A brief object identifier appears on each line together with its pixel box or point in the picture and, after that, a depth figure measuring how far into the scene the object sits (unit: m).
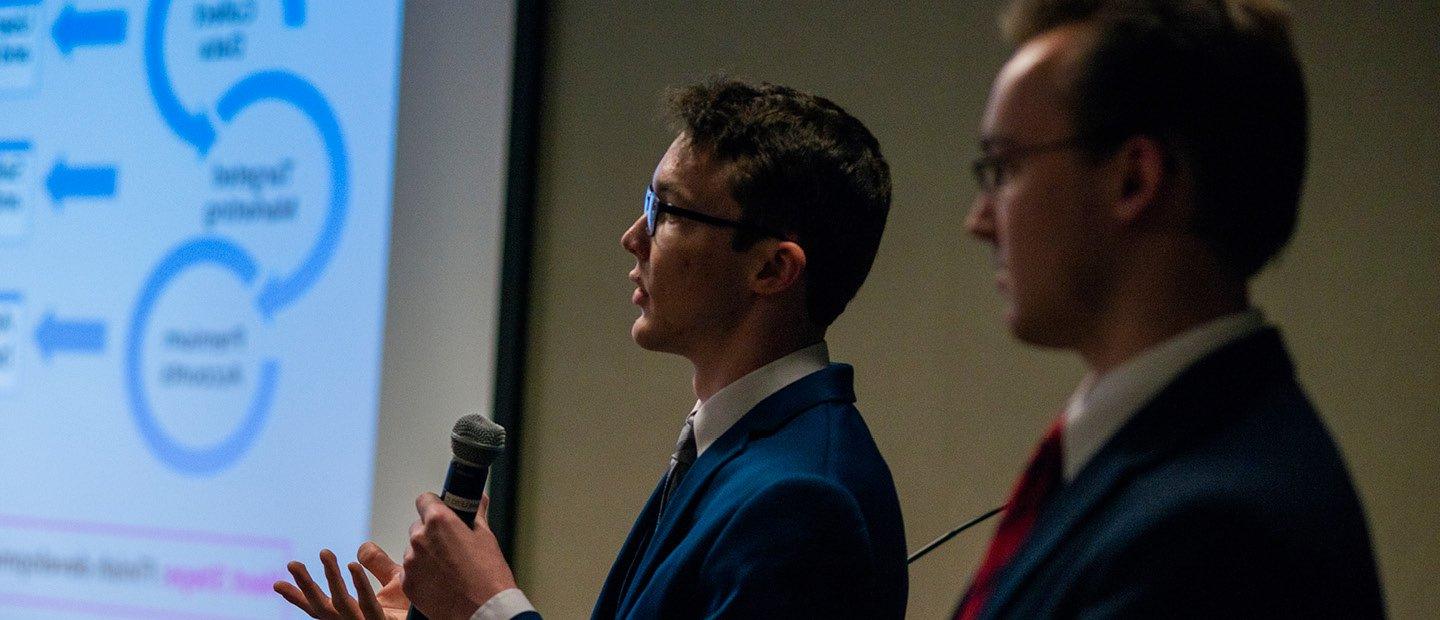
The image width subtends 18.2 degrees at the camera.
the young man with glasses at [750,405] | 3.56
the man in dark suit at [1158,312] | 3.16
